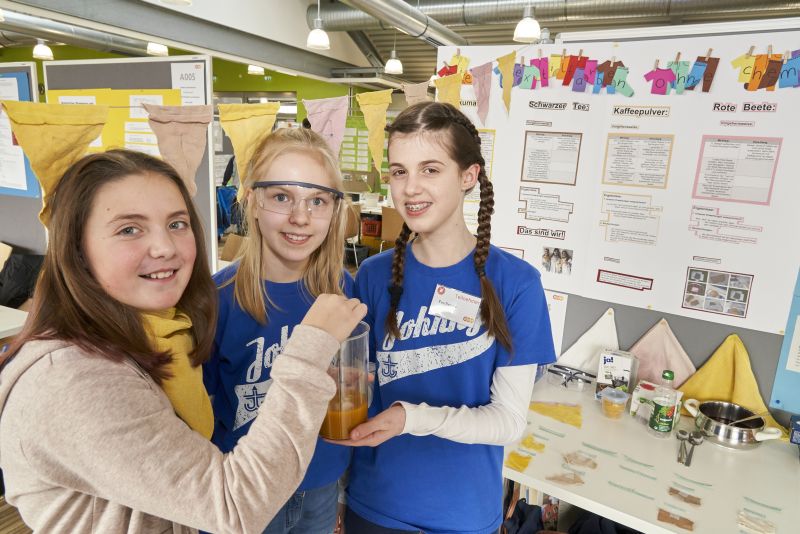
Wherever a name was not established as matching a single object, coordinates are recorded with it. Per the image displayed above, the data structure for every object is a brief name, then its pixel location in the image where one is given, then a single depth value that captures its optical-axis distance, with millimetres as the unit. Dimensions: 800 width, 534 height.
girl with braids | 1185
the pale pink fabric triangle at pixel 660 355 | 1970
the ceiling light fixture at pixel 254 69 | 9297
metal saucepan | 1697
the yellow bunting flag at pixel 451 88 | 2312
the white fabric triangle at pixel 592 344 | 2111
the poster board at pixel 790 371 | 1753
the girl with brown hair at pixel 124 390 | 683
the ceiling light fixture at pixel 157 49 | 7844
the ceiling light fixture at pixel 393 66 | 7406
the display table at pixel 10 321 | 2546
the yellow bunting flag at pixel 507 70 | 2152
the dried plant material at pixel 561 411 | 1854
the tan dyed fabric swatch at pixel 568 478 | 1495
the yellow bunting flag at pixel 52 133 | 1174
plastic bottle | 1744
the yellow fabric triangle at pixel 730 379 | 1843
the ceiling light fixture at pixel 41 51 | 8141
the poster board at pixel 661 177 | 1740
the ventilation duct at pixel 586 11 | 5633
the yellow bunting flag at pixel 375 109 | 2350
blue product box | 1679
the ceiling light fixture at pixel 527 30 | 4801
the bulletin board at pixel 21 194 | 3205
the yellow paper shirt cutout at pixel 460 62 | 2319
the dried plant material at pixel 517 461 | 1562
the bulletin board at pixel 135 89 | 3115
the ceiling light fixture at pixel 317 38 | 5824
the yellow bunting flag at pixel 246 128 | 1782
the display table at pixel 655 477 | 1378
